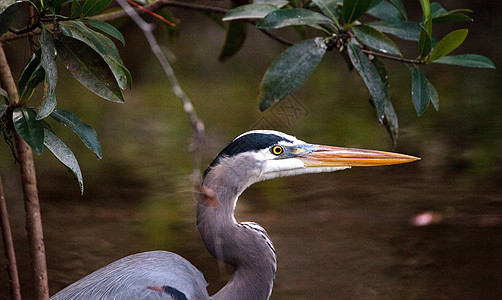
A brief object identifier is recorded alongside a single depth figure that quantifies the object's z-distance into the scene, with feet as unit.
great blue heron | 34.00
